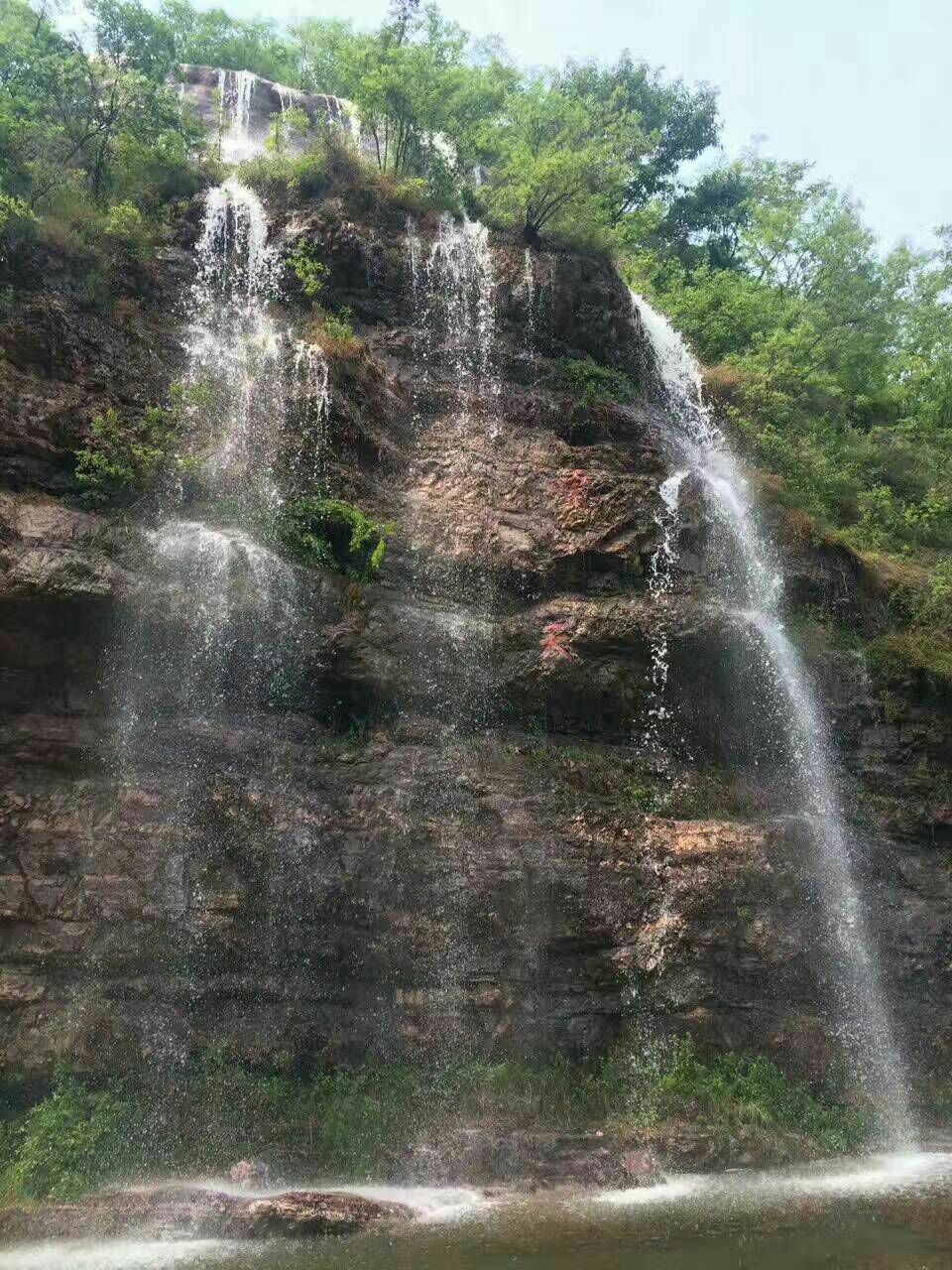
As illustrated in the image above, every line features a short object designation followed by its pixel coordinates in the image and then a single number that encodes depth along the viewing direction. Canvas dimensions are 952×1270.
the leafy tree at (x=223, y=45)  30.58
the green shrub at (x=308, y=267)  17.52
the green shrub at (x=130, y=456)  13.20
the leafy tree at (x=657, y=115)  32.75
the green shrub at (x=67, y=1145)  9.23
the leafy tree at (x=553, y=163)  18.47
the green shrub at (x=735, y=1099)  11.13
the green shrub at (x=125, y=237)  16.06
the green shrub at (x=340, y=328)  16.58
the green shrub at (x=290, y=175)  19.14
